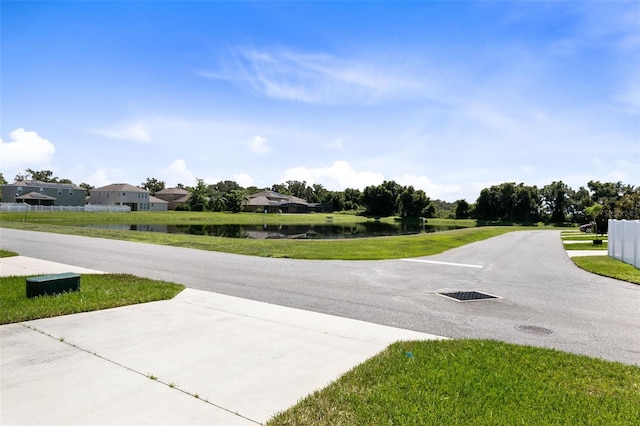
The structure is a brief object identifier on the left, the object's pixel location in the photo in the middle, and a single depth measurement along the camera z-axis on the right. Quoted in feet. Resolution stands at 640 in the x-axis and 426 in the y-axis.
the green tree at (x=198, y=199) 272.92
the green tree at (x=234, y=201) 282.36
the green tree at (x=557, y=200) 259.19
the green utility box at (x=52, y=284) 25.31
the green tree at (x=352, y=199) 374.84
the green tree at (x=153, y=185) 356.59
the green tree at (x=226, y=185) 433.11
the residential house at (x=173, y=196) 305.12
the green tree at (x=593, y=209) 143.15
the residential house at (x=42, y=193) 220.43
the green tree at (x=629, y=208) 90.33
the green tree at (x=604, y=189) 248.11
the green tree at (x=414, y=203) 300.61
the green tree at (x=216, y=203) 280.72
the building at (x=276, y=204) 311.68
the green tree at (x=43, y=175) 345.23
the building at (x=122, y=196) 254.27
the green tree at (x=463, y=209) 289.78
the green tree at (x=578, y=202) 256.52
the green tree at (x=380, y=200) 329.31
